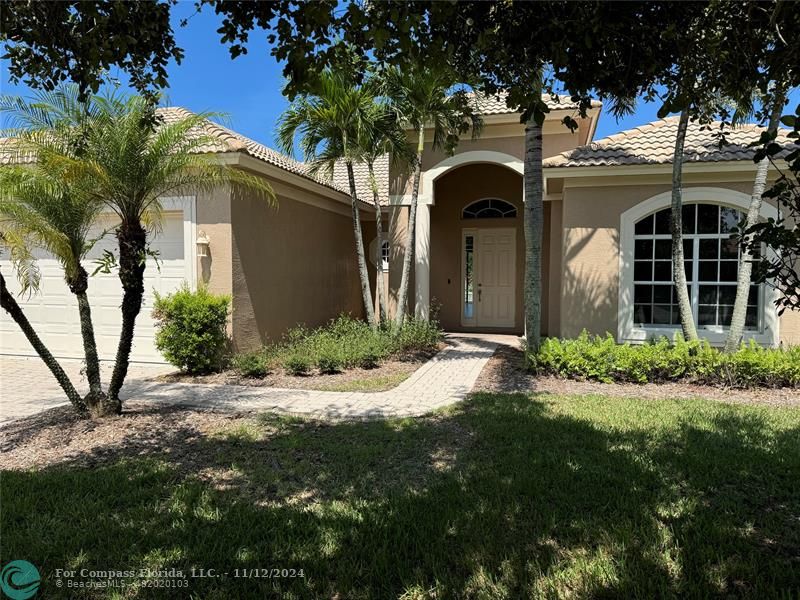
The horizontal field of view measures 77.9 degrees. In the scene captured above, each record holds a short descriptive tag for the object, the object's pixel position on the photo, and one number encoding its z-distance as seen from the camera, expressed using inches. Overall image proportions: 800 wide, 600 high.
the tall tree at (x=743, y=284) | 316.8
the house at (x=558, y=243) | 362.6
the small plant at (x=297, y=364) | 337.4
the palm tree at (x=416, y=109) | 364.4
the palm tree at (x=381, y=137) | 380.2
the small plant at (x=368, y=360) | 363.6
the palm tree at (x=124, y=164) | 212.2
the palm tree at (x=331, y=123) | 367.6
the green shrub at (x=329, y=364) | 346.9
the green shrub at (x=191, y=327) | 326.6
